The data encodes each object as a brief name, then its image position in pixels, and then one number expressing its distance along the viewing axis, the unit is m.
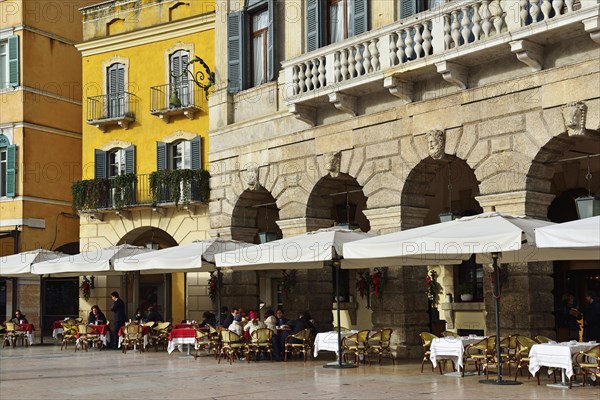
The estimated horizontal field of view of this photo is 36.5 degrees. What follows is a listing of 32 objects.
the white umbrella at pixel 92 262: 22.19
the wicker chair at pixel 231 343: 18.94
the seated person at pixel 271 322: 19.45
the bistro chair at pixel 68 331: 24.46
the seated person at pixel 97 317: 24.38
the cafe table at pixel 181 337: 21.03
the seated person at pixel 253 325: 19.31
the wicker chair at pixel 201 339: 20.47
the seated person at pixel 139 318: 23.59
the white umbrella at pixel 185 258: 19.61
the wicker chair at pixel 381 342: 17.86
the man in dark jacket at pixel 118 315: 23.97
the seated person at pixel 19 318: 27.01
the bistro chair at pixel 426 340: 16.22
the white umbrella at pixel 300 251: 16.31
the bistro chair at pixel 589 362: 13.28
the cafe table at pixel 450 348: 15.38
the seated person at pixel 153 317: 23.78
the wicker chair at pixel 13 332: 25.83
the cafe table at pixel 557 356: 13.49
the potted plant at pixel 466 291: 22.94
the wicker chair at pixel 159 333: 22.83
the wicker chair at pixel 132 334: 22.30
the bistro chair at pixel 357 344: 17.77
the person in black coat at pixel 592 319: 16.45
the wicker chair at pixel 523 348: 14.78
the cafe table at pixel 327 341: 17.84
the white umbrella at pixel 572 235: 11.86
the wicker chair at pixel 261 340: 18.80
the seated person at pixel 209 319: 22.09
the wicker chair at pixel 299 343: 18.78
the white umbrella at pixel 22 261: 24.69
